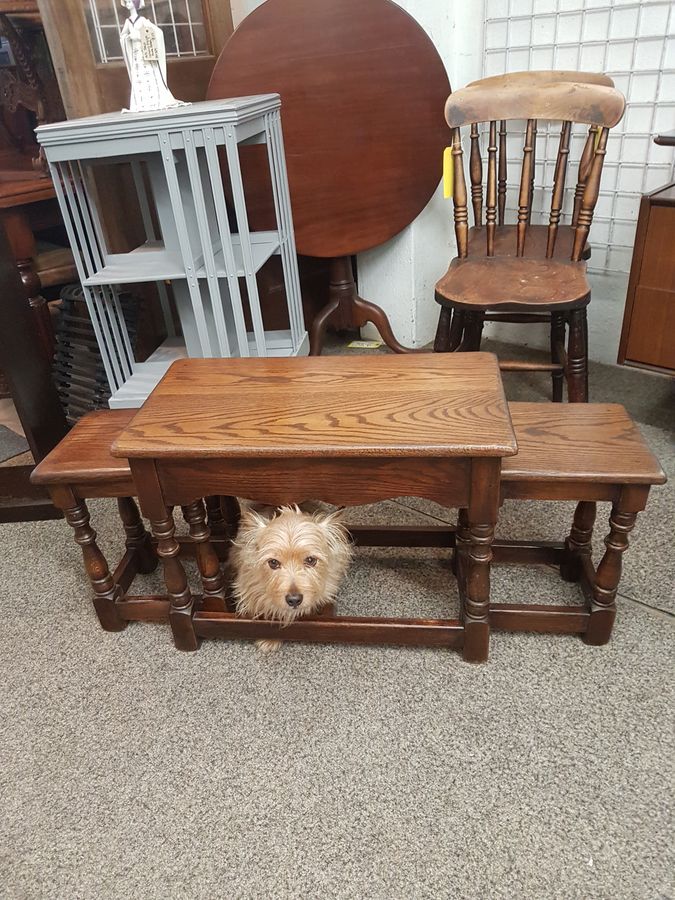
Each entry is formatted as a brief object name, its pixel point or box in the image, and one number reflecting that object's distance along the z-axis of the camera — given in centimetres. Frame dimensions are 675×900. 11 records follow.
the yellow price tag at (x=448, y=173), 191
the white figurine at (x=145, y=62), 170
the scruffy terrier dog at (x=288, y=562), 132
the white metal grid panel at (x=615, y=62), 205
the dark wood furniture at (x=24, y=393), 180
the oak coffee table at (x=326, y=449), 117
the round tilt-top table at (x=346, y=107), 214
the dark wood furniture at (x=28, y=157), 210
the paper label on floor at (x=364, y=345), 279
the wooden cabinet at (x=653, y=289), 166
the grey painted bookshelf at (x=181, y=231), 159
